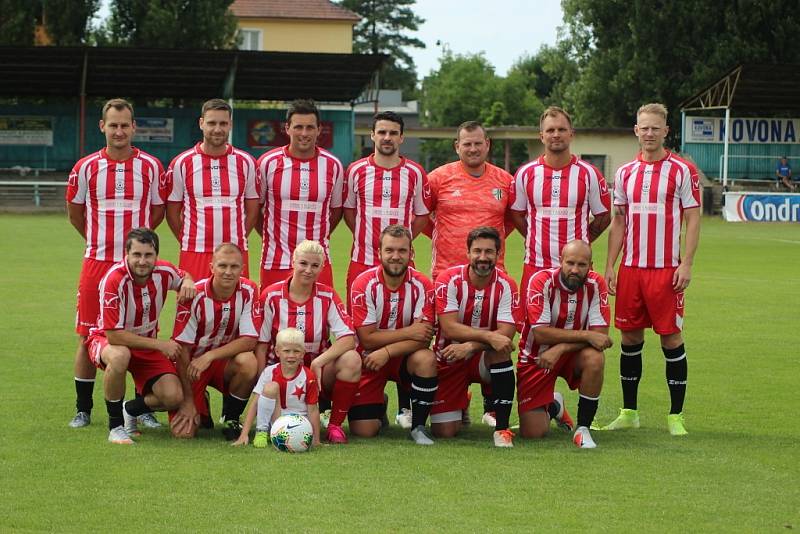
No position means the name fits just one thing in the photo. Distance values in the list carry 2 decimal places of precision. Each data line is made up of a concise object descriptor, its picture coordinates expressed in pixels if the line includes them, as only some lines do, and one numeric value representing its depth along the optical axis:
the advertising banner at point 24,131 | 58.21
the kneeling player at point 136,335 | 10.53
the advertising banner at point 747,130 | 62.77
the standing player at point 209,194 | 11.91
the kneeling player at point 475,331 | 10.64
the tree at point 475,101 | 103.58
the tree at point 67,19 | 58.45
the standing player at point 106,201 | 11.50
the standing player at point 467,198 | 12.04
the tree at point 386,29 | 113.38
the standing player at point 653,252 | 11.56
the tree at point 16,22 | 57.72
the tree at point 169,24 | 59.73
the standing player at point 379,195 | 12.16
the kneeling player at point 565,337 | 10.79
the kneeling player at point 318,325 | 10.64
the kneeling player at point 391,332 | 10.76
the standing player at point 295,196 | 12.07
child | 10.32
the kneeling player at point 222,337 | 10.71
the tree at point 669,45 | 67.86
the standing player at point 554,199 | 11.77
